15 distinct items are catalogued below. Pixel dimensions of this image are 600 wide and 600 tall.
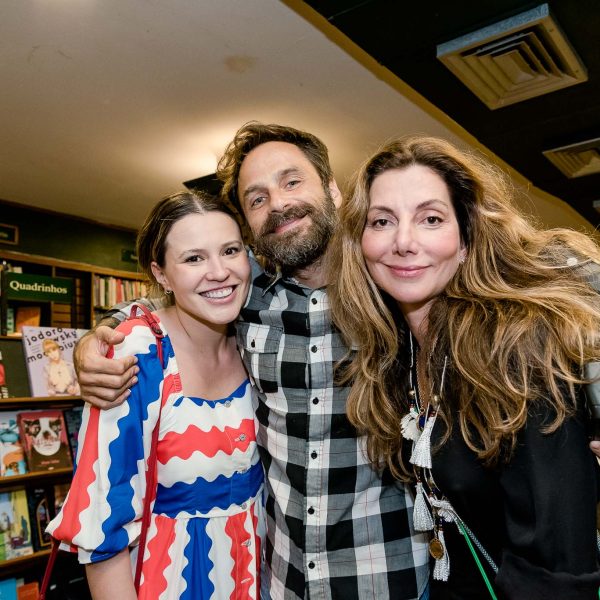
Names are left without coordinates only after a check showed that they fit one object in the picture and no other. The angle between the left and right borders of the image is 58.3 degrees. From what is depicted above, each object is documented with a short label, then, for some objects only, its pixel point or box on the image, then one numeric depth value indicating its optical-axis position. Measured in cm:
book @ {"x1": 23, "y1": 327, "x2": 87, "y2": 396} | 356
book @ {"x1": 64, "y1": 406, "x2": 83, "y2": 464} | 377
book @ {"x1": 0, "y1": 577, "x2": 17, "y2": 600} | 338
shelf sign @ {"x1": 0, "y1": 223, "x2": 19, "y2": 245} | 468
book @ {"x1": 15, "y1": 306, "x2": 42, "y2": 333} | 459
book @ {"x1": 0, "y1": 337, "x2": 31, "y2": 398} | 346
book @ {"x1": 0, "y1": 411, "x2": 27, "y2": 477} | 341
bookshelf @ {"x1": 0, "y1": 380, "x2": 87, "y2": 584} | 340
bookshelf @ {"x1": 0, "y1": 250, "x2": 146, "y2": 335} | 395
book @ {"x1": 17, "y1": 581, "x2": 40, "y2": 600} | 346
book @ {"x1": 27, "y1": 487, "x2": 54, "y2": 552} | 354
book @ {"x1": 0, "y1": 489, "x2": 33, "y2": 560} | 339
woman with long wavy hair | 102
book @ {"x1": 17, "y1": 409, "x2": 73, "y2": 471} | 354
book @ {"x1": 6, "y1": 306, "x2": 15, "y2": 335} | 455
